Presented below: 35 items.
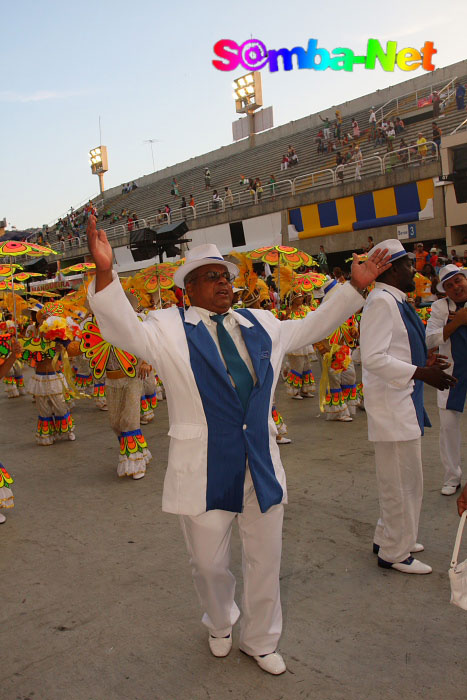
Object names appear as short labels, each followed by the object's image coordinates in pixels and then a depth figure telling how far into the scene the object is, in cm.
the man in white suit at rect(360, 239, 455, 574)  349
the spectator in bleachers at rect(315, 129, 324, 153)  2591
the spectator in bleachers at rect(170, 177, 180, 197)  3397
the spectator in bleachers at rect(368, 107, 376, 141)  2345
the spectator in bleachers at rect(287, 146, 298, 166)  2644
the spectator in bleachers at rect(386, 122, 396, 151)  2067
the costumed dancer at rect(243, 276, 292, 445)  671
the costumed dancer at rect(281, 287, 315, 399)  907
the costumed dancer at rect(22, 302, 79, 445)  743
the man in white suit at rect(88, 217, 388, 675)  260
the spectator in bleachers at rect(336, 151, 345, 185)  2036
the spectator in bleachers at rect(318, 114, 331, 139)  2697
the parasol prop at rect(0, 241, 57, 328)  580
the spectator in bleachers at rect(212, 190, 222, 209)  2516
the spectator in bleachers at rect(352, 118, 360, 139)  2483
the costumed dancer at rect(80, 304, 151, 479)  588
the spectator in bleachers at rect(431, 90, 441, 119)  2144
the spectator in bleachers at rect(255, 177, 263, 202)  2362
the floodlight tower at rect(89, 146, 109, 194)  5406
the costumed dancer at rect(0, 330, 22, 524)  480
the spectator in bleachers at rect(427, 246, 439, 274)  1279
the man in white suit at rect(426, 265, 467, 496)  460
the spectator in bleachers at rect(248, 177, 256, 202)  2388
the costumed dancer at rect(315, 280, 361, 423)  749
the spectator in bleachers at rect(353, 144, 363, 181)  1958
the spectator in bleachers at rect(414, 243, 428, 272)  1371
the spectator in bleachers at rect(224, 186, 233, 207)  2453
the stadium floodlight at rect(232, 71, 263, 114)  3909
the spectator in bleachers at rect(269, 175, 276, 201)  2285
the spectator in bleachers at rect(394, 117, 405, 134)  2211
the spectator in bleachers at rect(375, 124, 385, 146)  2228
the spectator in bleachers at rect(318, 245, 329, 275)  1742
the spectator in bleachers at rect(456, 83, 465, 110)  2084
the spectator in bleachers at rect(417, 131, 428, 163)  1783
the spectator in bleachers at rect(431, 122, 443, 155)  1778
